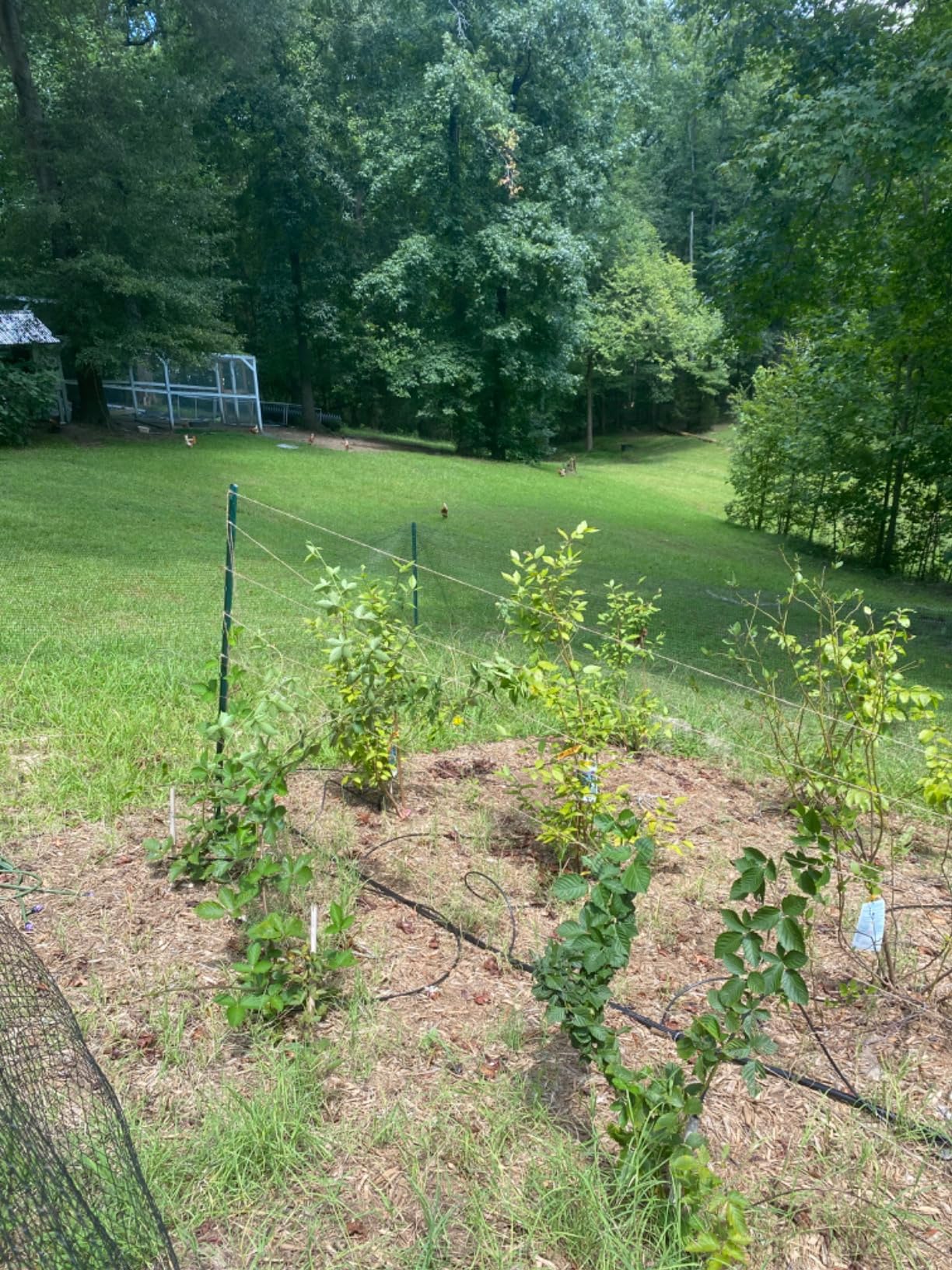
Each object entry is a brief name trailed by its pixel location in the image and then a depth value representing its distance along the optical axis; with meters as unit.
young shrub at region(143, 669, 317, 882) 2.57
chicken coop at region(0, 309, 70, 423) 14.44
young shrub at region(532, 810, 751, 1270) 1.52
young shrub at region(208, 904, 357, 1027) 2.10
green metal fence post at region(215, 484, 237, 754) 3.20
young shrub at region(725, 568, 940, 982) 2.81
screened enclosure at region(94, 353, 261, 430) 19.20
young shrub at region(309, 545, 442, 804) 3.00
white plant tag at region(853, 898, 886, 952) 2.38
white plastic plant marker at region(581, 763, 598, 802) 2.89
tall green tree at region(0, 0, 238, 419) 14.09
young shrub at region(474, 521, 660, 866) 2.91
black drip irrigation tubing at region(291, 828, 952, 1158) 1.92
